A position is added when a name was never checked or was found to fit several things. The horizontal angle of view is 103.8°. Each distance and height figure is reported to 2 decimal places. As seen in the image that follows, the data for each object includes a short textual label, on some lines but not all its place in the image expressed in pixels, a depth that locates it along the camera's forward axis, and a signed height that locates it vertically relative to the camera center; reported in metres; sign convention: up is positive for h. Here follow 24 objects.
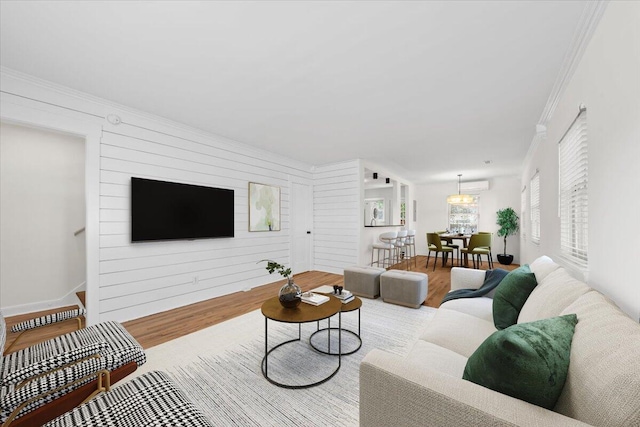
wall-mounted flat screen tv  3.21 +0.06
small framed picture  4.71 +0.15
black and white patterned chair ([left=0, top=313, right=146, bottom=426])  1.21 -0.89
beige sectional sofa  0.71 -0.62
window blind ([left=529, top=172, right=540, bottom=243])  4.20 +0.13
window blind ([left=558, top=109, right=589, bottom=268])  2.05 +0.21
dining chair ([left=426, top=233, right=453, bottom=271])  6.37 -0.75
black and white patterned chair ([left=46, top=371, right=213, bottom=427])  1.07 -0.89
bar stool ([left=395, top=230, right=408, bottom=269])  6.30 -0.67
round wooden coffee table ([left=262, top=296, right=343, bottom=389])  1.96 -0.83
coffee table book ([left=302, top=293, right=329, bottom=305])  2.32 -0.80
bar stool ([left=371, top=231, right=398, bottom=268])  5.93 -0.72
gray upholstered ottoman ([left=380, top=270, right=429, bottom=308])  3.46 -1.04
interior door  5.68 -0.28
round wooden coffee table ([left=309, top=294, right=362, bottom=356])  2.35 -1.25
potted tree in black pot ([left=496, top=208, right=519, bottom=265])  7.25 -0.28
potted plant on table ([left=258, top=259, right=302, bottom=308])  2.20 -0.70
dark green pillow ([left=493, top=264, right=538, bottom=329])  1.80 -0.62
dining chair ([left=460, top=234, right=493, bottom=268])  6.13 -0.72
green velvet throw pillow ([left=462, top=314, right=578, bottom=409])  0.85 -0.52
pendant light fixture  7.46 +0.49
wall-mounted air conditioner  7.79 +0.90
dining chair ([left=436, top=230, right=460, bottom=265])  7.24 -0.84
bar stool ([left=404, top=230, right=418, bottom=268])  6.81 -0.76
